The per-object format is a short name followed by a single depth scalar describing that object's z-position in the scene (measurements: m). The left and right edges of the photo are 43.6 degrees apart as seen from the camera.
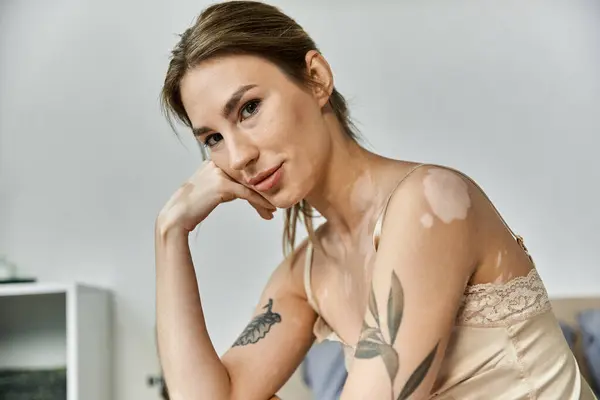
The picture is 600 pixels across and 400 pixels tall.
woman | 0.90
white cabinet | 2.51
